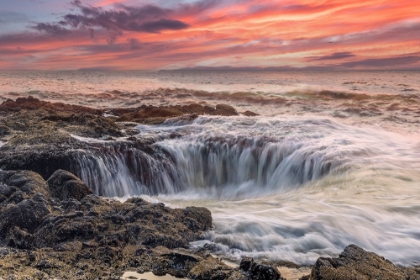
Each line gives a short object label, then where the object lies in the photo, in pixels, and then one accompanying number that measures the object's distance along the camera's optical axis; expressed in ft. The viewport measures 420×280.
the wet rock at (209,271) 12.93
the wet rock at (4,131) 37.91
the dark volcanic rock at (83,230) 13.76
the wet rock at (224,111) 60.52
